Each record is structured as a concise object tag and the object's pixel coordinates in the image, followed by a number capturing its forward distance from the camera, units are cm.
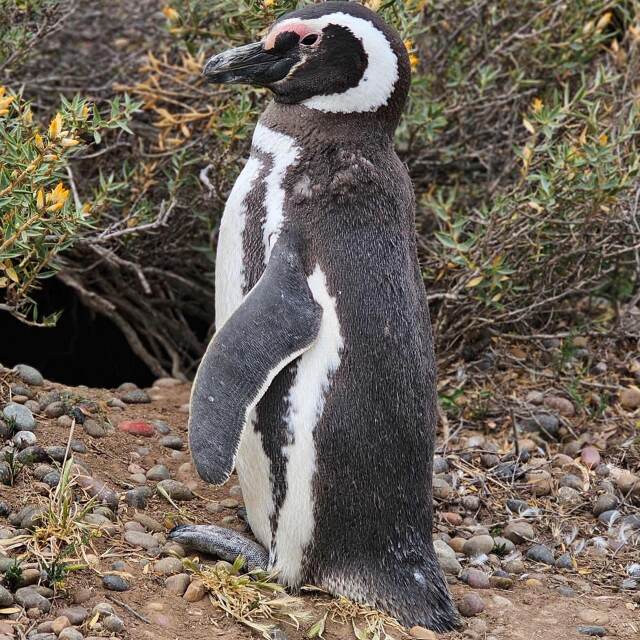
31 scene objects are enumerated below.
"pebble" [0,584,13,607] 447
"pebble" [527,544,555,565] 634
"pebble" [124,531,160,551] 530
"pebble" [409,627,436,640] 508
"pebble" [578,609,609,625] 554
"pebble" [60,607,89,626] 450
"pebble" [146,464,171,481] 615
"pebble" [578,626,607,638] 539
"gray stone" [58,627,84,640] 433
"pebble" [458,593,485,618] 547
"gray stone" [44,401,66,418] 639
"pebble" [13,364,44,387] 674
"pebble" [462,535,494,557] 627
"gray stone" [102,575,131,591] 484
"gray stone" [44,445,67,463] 580
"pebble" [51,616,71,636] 440
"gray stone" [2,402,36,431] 597
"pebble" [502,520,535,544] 652
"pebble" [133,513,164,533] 560
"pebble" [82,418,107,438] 640
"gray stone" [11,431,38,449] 580
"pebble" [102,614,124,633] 450
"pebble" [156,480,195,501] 602
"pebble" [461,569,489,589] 590
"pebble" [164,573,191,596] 498
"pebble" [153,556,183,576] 511
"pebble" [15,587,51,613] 452
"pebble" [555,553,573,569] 629
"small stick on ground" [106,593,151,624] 467
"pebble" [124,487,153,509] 574
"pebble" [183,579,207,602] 495
